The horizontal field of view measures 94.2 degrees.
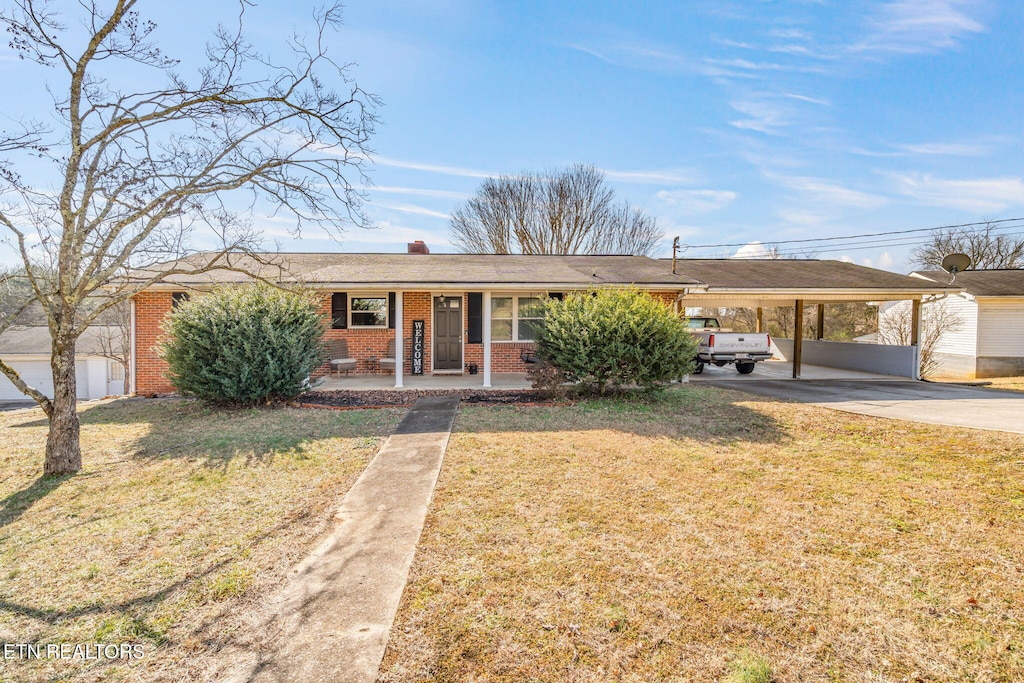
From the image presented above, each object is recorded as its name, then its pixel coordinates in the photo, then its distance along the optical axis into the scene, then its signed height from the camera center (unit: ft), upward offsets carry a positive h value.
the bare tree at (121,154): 18.22 +7.44
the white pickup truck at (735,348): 47.57 -2.01
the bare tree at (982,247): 97.86 +17.53
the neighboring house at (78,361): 87.15 -7.10
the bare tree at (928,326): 58.70 +0.38
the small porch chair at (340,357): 41.14 -2.82
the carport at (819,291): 43.60 +3.43
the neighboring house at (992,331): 55.31 -0.19
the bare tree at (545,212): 94.68 +22.99
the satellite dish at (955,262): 52.65 +7.43
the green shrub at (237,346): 27.78 -1.26
